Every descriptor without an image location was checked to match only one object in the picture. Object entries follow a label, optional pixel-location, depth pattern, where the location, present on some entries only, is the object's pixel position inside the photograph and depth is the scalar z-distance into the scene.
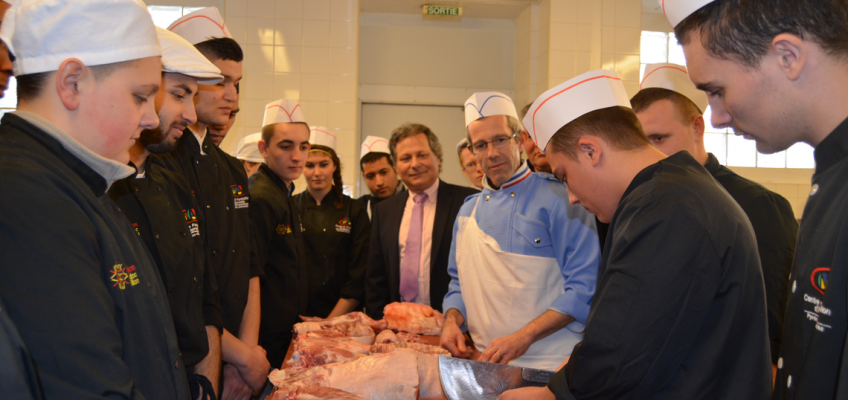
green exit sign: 6.62
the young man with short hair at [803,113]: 0.87
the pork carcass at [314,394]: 1.69
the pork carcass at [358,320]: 2.70
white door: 7.20
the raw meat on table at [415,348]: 2.22
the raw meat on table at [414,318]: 2.62
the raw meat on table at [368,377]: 1.76
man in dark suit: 3.18
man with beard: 1.58
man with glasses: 2.10
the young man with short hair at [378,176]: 4.38
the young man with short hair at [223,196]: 2.11
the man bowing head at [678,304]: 1.14
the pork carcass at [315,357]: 2.09
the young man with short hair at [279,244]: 2.94
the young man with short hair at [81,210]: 0.83
